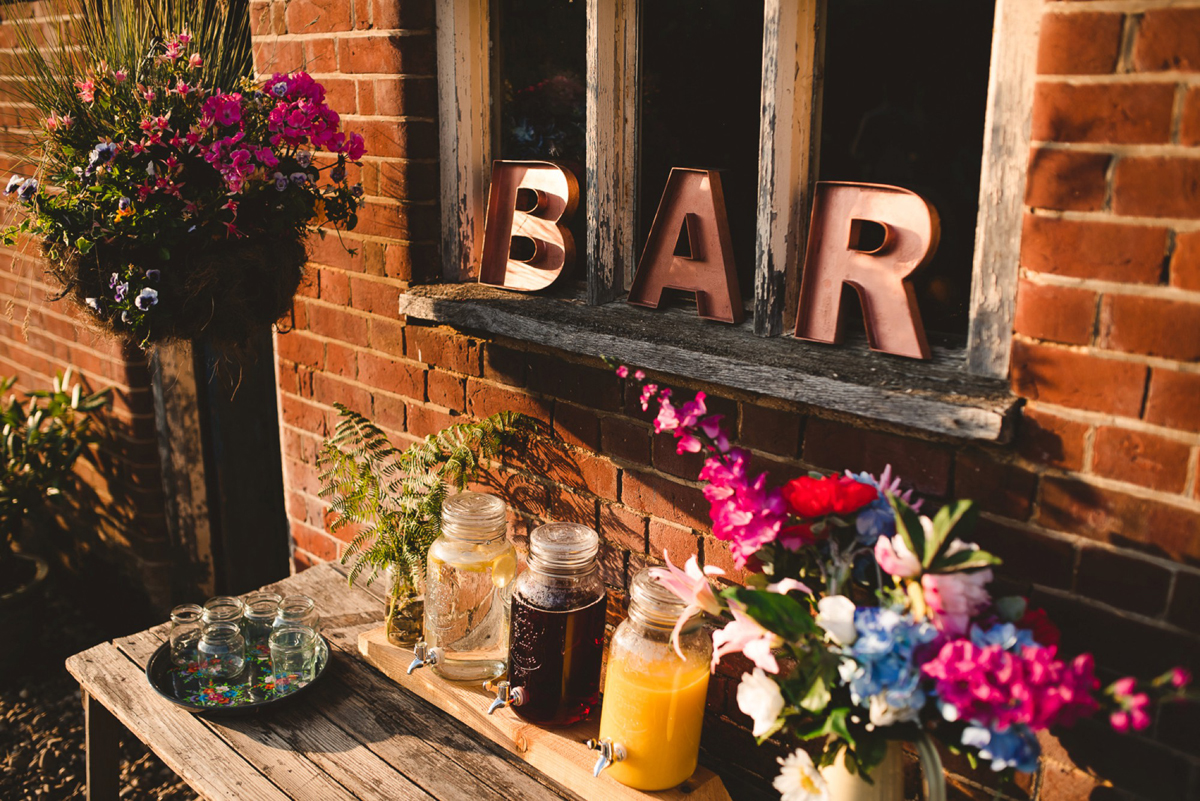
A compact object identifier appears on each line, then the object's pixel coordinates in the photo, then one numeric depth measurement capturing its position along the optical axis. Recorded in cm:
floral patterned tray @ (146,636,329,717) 176
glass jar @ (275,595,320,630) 189
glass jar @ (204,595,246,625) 191
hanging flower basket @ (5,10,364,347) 167
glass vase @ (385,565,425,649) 187
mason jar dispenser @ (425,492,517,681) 172
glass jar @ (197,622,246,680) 187
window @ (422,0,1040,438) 130
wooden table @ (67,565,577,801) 157
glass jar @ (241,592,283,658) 194
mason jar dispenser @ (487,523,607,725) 157
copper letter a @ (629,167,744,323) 161
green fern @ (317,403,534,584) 183
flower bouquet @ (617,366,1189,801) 98
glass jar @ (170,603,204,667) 192
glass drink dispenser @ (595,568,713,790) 144
